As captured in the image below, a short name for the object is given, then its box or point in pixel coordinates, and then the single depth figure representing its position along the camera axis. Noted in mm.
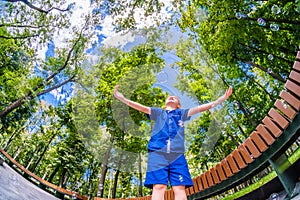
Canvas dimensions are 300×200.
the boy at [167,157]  1182
